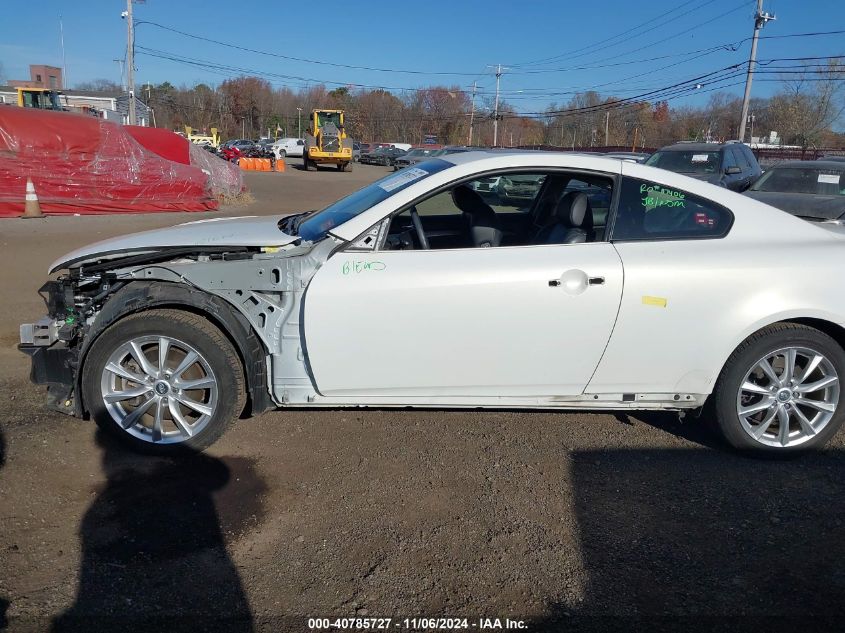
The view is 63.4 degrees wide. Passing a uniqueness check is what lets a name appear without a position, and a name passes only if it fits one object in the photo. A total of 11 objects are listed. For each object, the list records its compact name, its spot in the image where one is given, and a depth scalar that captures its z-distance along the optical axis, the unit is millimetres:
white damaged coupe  3670
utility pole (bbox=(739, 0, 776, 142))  34875
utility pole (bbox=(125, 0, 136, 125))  44625
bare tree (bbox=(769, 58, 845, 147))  48875
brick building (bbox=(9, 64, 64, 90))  108312
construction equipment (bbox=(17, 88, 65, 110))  42938
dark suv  13383
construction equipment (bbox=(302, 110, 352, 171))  43469
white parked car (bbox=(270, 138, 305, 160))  64250
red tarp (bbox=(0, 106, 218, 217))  14148
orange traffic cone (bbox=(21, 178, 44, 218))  13953
